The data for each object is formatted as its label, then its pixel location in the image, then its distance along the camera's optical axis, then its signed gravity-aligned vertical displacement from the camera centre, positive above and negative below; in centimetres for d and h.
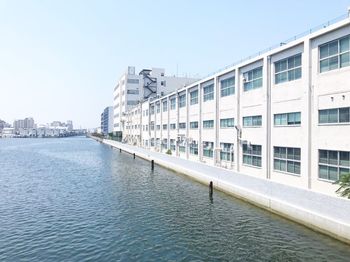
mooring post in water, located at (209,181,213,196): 3358 -598
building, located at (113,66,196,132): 12850 +2031
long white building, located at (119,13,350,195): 2350 +199
